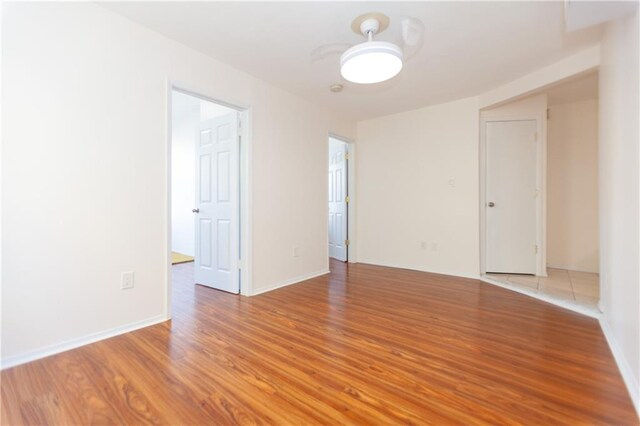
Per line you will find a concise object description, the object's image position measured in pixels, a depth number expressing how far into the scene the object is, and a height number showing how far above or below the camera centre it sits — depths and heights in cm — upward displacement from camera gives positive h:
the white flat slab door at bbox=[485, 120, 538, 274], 366 +22
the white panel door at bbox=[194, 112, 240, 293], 311 +9
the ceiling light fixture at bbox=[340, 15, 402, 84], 189 +106
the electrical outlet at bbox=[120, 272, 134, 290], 214 -52
